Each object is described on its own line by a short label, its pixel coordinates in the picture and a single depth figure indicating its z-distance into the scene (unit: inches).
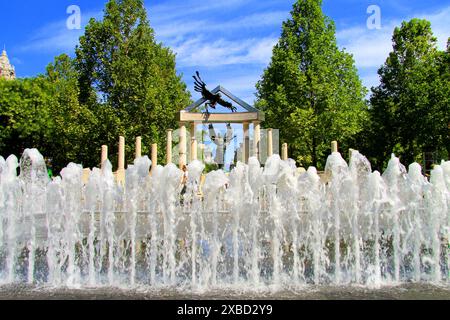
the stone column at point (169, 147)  948.8
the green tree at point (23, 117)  1310.3
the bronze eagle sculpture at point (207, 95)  916.6
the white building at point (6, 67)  2696.4
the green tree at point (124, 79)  1079.6
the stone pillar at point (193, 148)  935.7
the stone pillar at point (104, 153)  906.7
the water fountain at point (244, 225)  322.3
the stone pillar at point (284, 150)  942.2
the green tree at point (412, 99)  1013.8
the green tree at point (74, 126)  1058.7
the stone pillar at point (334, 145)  902.4
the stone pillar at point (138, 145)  930.4
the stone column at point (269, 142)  941.7
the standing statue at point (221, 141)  1172.6
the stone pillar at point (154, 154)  938.7
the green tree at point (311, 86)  1055.6
